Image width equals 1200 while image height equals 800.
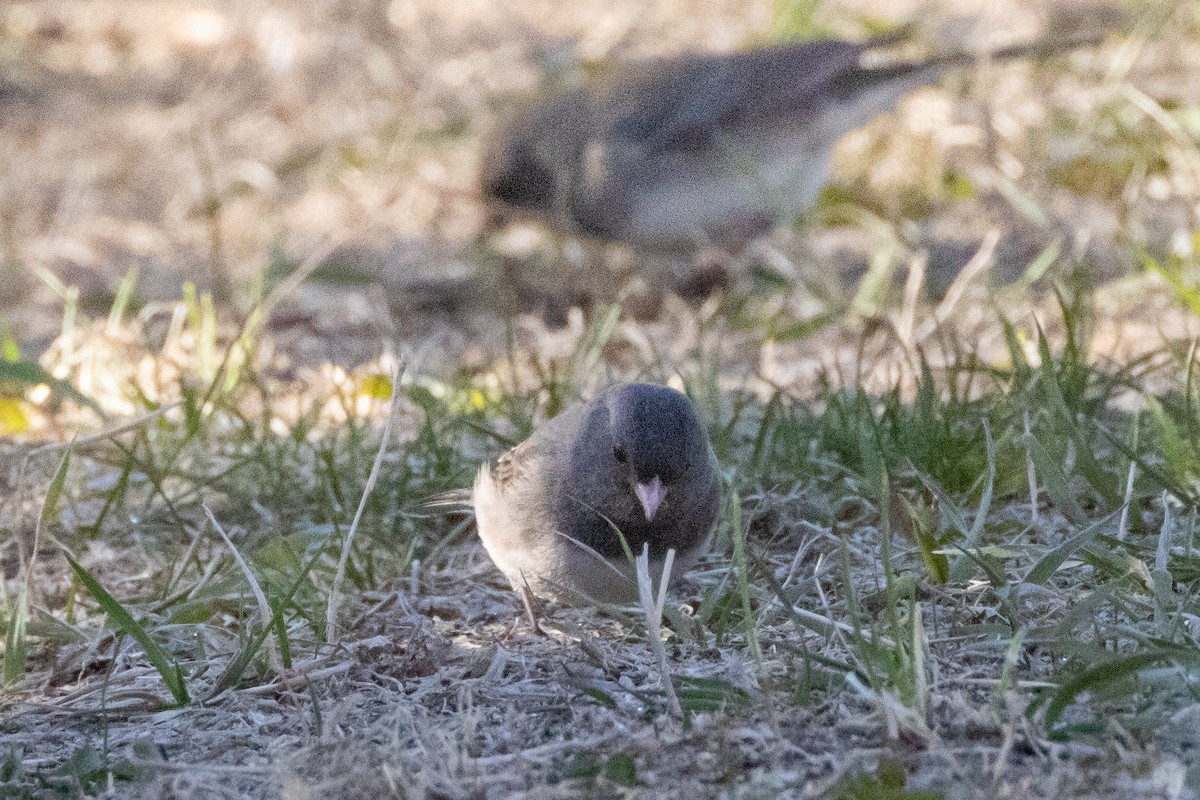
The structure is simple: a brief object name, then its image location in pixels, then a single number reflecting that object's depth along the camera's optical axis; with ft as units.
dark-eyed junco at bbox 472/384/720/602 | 19.56
